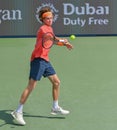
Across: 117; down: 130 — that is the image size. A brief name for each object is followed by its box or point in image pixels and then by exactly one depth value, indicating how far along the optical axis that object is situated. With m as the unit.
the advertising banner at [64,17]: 25.98
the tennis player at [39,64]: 13.39
